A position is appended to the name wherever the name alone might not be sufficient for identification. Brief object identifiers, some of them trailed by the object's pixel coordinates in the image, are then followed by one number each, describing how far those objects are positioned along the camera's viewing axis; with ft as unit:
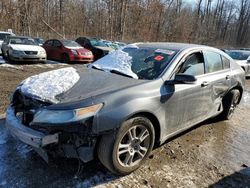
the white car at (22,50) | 28.90
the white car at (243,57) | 28.97
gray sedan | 6.54
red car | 33.81
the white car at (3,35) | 35.96
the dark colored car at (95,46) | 38.11
